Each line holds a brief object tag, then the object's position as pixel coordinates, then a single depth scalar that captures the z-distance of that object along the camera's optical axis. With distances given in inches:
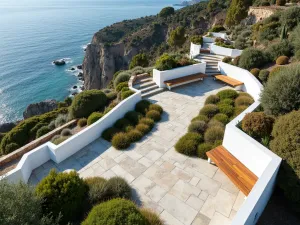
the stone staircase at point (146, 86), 430.7
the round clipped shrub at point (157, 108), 356.3
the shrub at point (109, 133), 294.7
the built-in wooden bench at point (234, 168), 183.5
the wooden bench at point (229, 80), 430.2
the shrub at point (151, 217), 158.2
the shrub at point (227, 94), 383.6
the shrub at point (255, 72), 425.7
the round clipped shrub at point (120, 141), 273.7
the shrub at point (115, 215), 135.0
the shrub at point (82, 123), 363.6
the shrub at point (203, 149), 245.3
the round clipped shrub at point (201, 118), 311.8
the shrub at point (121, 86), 452.8
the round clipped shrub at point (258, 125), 215.5
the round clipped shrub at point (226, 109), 324.2
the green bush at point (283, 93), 226.5
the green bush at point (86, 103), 392.5
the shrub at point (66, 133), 328.1
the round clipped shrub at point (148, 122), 319.3
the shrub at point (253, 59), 457.4
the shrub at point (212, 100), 370.6
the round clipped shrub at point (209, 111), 328.8
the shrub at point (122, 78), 516.7
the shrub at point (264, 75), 394.6
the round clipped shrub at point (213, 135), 262.5
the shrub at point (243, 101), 351.9
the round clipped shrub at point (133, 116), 331.6
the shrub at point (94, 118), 336.2
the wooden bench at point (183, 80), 440.1
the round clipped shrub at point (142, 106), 357.1
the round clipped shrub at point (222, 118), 302.2
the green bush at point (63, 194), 159.5
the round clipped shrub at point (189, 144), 253.2
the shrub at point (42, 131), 427.0
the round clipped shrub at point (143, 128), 304.2
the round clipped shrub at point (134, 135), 287.7
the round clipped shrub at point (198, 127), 285.7
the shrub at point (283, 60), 410.0
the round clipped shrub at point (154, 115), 336.9
